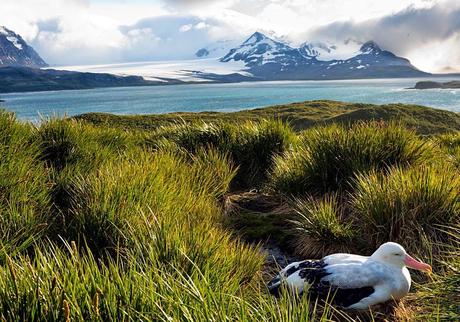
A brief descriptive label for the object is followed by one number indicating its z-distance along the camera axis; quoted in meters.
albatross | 4.84
